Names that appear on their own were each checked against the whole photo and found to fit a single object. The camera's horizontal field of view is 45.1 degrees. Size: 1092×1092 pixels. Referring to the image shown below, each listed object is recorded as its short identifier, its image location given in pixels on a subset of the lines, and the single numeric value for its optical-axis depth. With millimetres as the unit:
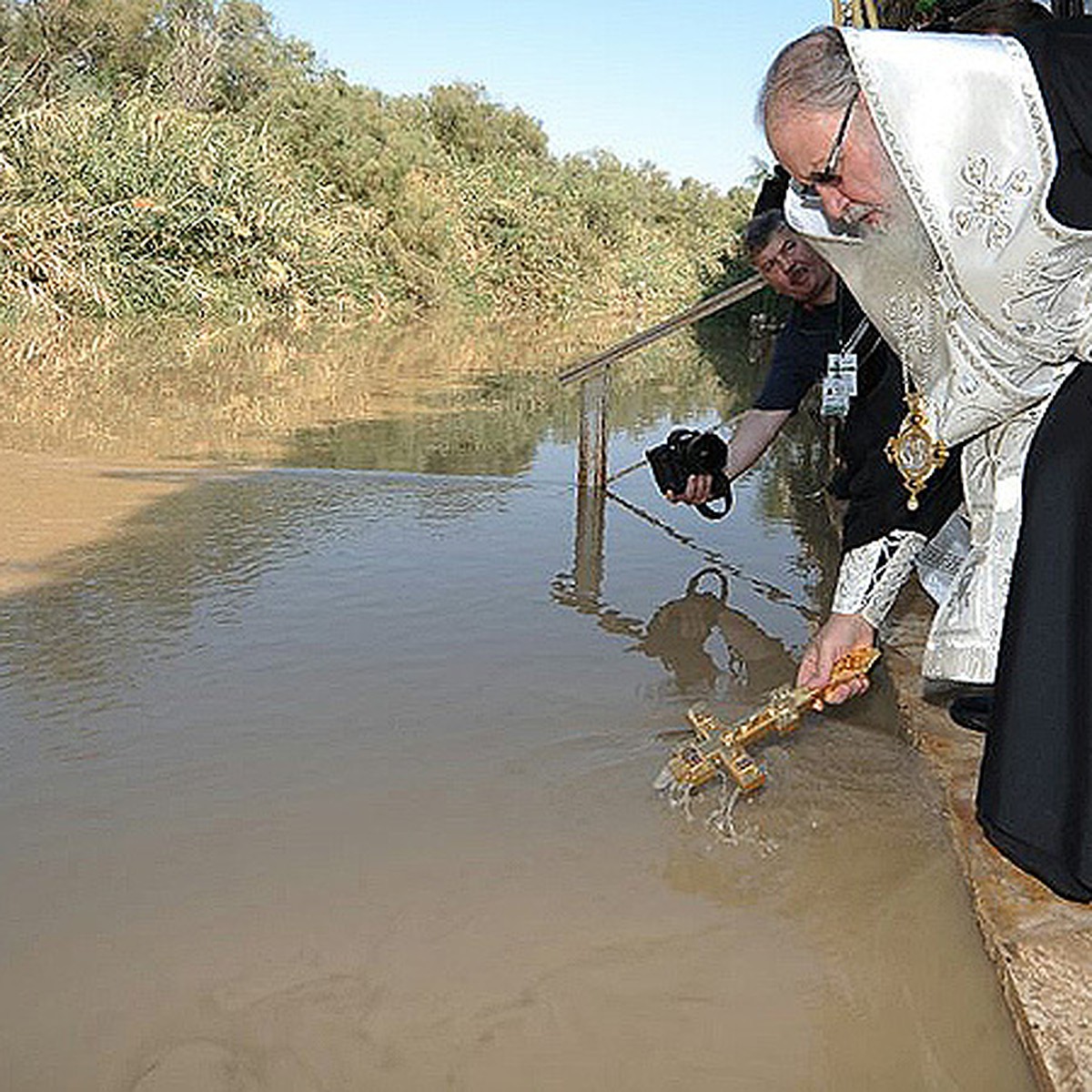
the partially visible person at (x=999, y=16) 2688
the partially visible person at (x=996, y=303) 1737
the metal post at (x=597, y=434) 6543
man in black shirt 2330
